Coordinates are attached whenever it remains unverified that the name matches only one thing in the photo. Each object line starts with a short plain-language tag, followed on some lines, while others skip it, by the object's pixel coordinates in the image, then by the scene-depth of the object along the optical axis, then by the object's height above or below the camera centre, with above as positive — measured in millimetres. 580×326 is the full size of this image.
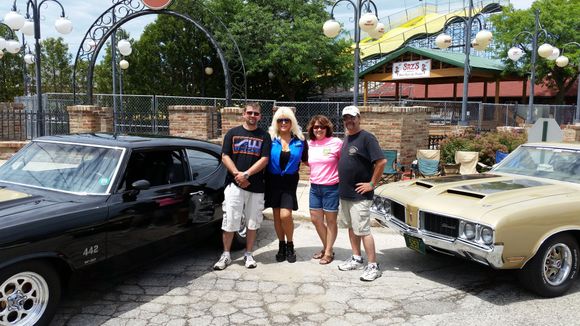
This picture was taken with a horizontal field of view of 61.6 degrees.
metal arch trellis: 13023 +2231
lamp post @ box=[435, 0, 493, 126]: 14492 +2267
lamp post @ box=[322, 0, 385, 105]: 10812 +2002
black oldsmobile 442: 3464 -817
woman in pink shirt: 5281 -644
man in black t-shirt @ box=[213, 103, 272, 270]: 5117 -581
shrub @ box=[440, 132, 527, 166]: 11758 -775
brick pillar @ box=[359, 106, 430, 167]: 10891 -274
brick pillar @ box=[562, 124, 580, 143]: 17328 -598
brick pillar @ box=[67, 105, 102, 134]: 12703 -202
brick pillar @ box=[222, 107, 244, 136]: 11640 -135
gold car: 4223 -969
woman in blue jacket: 5242 -556
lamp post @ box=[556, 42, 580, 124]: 18281 +2025
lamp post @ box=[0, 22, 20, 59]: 17688 +2301
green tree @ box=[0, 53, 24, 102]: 34281 +2322
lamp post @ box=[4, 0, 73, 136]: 12633 +2278
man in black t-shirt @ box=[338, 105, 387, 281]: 4977 -642
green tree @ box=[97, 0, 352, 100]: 25953 +3317
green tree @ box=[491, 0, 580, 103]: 28375 +4864
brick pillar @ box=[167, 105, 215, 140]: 12297 -255
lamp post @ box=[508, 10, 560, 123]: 16125 +2180
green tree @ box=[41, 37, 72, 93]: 36250 +3223
